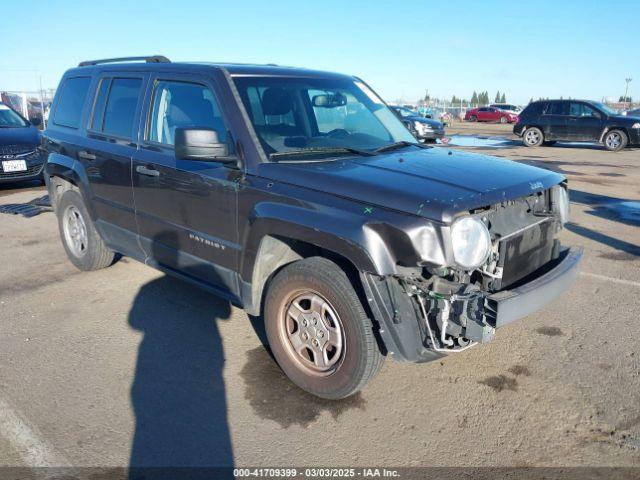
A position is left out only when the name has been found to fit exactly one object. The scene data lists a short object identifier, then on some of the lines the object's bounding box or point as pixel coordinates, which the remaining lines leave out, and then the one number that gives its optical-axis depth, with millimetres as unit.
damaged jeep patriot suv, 2791
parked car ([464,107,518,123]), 44375
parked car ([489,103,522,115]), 46000
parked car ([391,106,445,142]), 17695
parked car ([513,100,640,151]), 18281
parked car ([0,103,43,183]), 10188
